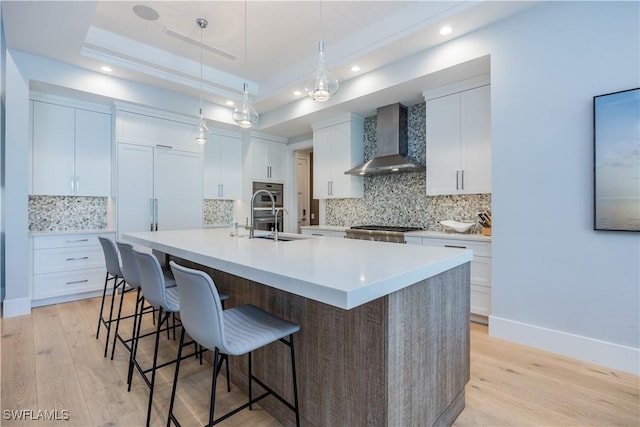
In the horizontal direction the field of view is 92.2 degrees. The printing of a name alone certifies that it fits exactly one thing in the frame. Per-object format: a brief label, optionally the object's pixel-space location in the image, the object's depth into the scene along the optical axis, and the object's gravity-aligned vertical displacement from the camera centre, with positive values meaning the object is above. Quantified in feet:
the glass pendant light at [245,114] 8.70 +2.80
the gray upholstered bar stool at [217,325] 4.07 -1.76
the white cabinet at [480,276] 9.88 -2.09
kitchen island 3.96 -1.73
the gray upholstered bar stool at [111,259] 8.01 -1.25
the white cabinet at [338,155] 15.11 +2.89
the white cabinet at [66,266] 11.66 -2.13
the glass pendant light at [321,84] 6.91 +2.92
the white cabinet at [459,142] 10.69 +2.56
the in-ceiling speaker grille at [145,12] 9.38 +6.26
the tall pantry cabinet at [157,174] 13.60 +1.83
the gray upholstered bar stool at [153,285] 5.51 -1.38
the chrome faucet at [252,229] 8.47 -0.47
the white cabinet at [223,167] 17.28 +2.62
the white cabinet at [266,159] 18.30 +3.26
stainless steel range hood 13.15 +3.09
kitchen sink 9.21 -0.77
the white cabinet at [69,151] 12.37 +2.60
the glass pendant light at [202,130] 10.10 +2.85
